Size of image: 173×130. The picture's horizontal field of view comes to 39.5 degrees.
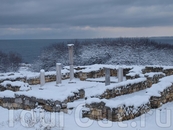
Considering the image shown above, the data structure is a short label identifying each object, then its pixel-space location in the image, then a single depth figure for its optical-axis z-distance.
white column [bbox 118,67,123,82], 15.61
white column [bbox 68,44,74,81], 16.30
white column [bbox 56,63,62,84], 15.55
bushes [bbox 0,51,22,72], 49.83
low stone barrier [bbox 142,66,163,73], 18.38
